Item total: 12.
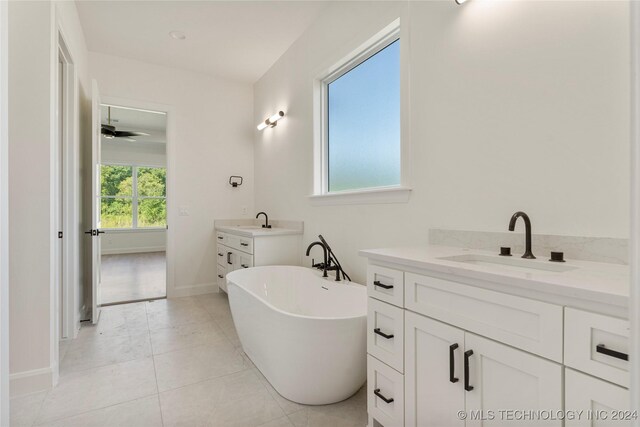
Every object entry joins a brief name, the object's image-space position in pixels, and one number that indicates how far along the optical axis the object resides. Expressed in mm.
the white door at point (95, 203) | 2908
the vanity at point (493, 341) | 772
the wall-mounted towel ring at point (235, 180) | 4234
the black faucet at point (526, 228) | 1299
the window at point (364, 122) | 2232
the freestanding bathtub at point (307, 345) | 1583
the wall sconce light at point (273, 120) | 3510
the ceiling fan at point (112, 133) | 4676
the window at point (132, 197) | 7668
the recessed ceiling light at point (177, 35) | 3148
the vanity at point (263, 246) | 3080
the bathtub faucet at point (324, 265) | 2508
